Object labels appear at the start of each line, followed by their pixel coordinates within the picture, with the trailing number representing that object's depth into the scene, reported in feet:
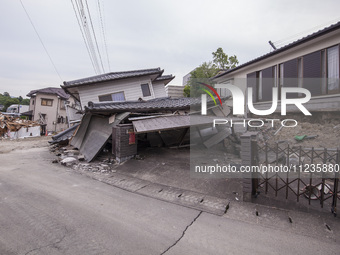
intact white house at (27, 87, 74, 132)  93.86
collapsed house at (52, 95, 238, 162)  23.82
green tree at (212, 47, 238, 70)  71.00
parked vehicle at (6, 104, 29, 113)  140.05
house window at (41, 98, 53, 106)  94.68
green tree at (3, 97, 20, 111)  166.00
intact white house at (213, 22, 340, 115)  25.29
